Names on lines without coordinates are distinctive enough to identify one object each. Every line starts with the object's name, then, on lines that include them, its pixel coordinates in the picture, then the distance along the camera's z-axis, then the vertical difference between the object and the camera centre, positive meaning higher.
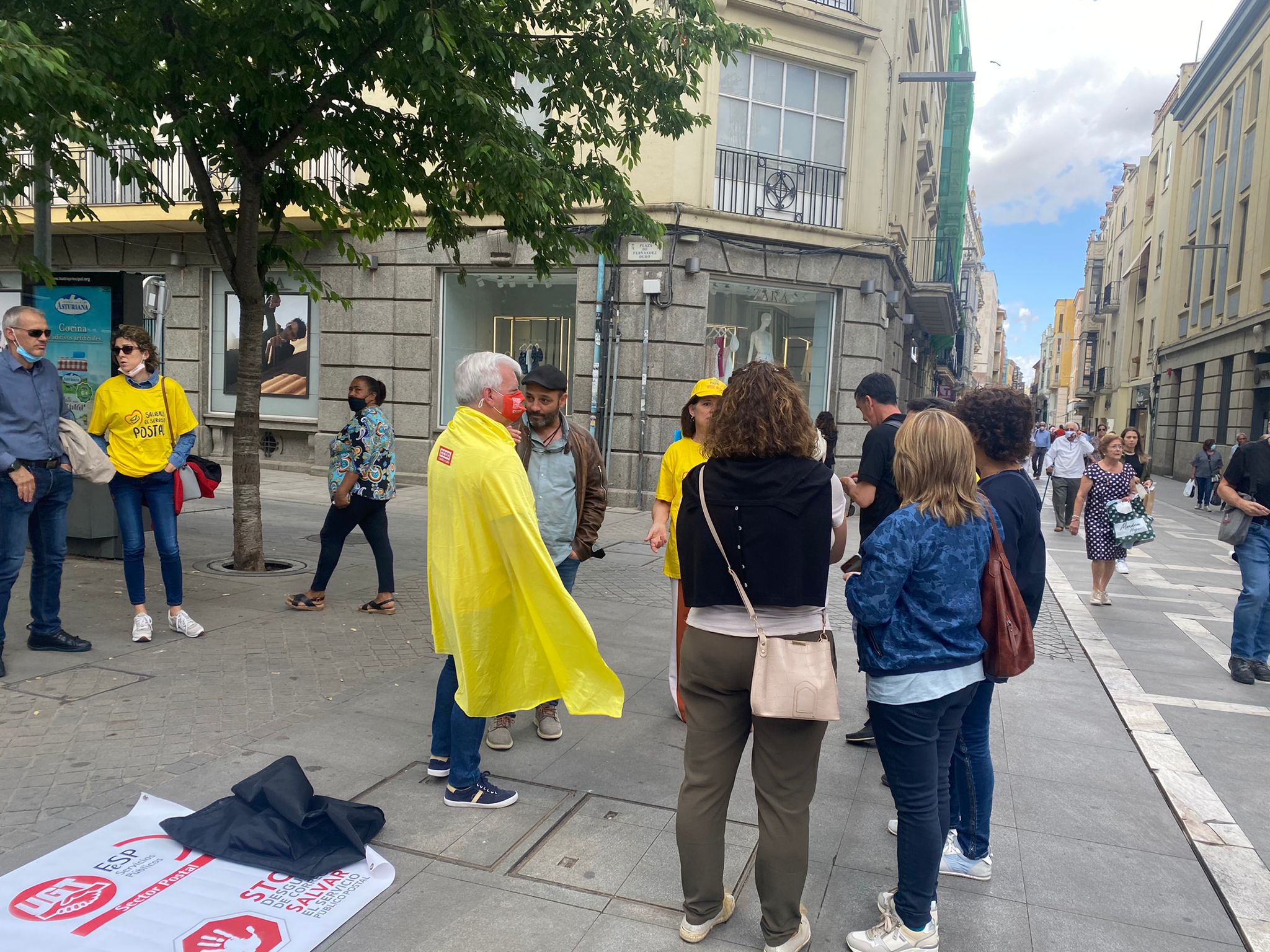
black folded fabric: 3.14 -1.53
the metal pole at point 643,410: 14.38 -0.13
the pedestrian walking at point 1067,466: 14.10 -0.67
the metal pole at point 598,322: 14.61 +1.22
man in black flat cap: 4.53 -0.41
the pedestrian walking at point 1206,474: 20.47 -1.00
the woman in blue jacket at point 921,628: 2.75 -0.63
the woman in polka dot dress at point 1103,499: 8.79 -0.73
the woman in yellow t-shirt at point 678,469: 4.46 -0.32
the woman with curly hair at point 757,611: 2.69 -0.60
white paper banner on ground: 2.72 -1.61
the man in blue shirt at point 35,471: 5.09 -0.53
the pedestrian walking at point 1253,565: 6.29 -0.91
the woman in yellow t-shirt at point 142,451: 5.72 -0.44
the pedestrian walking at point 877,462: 4.35 -0.23
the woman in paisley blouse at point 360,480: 6.66 -0.64
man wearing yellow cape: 3.49 -0.74
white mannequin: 15.55 +1.13
